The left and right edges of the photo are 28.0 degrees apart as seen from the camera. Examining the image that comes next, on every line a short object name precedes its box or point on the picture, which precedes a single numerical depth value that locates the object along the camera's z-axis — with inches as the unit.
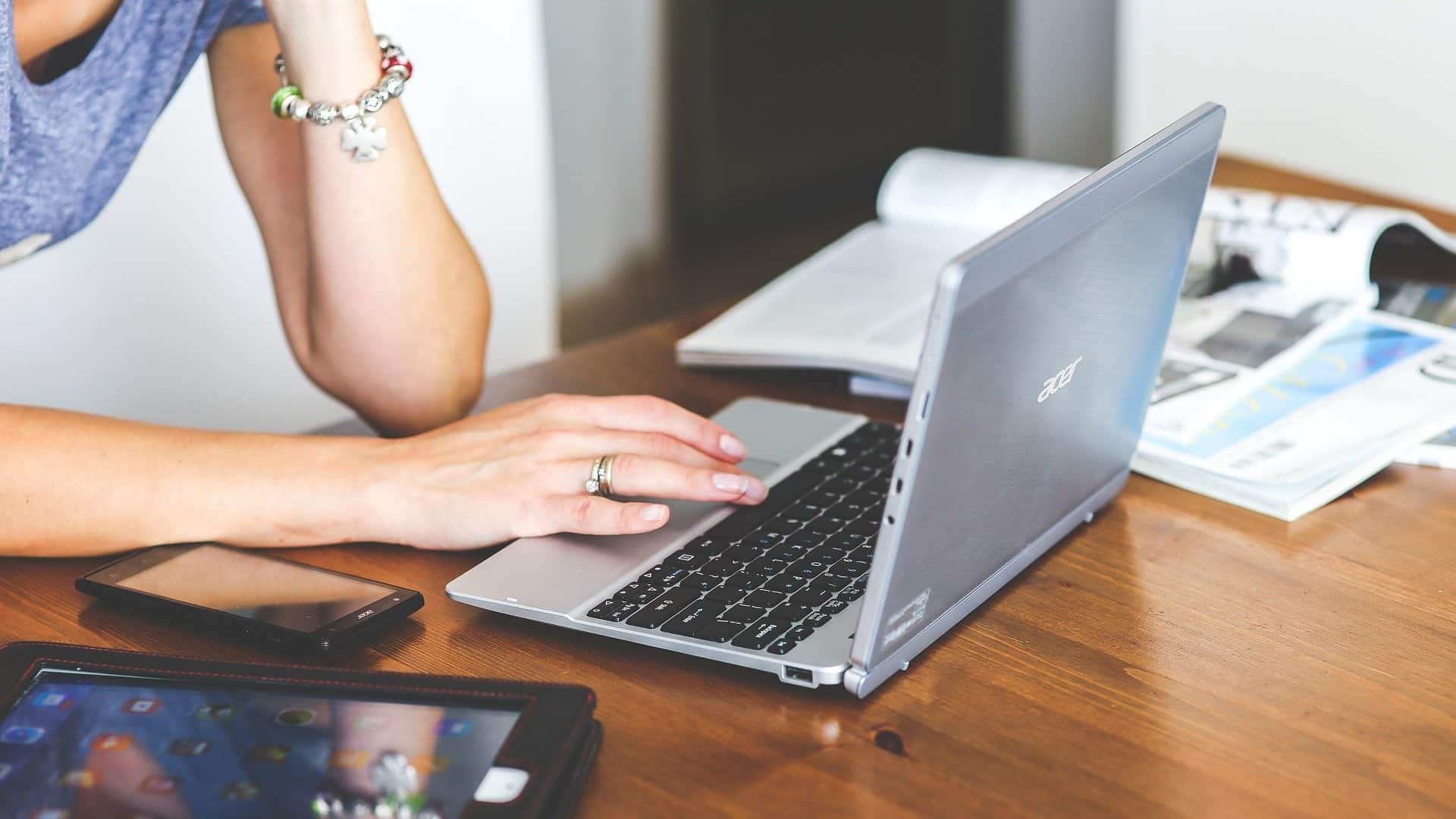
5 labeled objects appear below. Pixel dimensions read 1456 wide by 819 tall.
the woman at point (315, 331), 50.5
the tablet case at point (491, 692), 42.4
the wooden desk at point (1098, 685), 43.5
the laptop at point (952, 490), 43.7
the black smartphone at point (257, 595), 47.1
